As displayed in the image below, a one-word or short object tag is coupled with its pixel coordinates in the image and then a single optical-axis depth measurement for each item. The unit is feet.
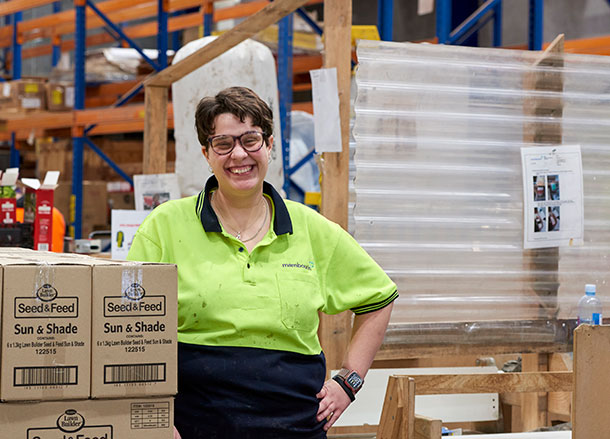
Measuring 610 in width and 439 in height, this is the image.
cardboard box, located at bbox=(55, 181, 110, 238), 28.99
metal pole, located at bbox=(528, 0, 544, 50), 21.40
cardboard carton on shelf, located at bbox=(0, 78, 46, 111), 29.66
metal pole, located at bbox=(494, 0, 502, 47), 24.27
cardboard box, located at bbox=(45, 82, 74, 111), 29.63
